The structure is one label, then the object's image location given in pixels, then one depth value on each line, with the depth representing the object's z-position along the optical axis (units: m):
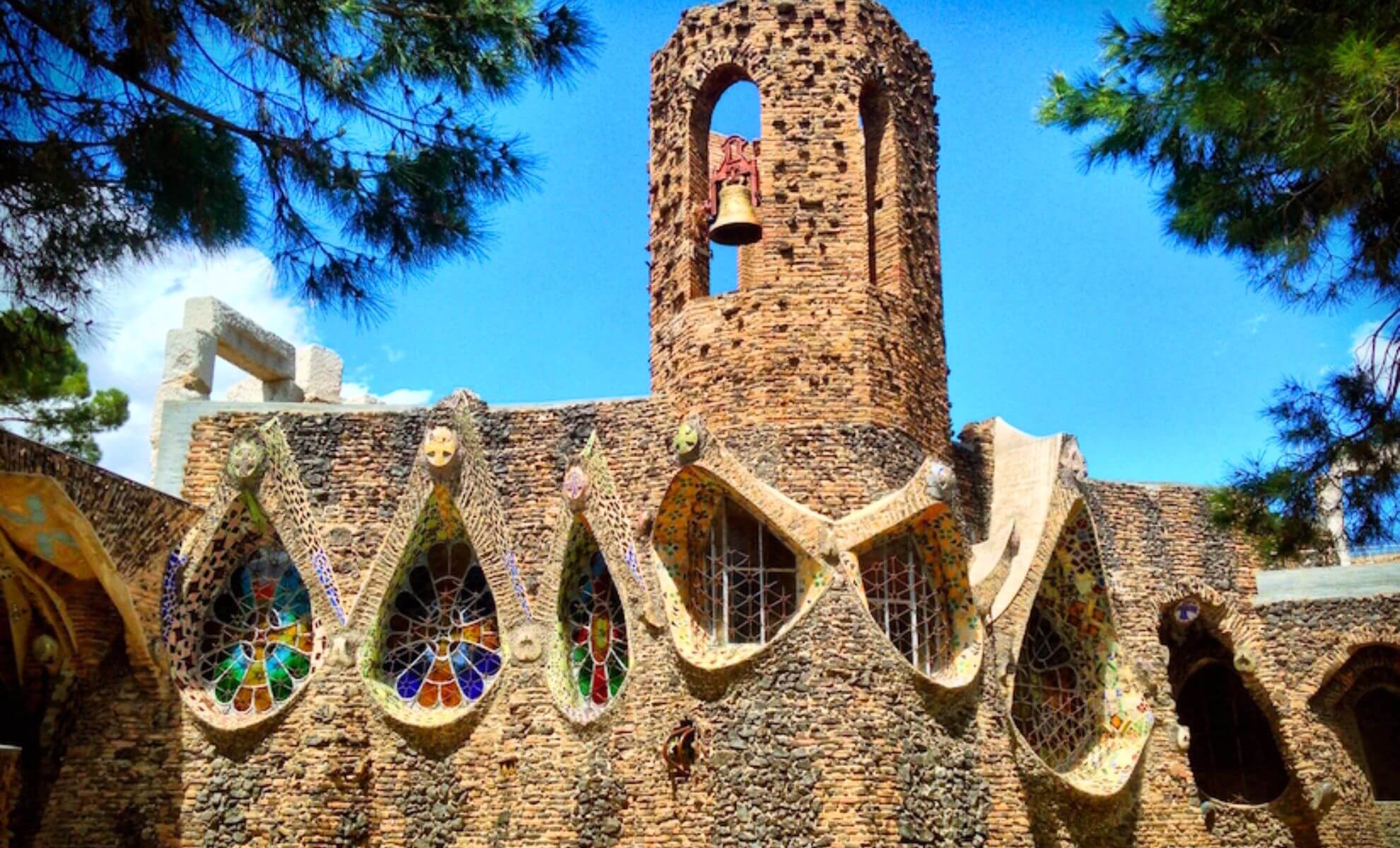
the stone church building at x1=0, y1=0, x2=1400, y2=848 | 9.75
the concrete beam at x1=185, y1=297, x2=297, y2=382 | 13.95
